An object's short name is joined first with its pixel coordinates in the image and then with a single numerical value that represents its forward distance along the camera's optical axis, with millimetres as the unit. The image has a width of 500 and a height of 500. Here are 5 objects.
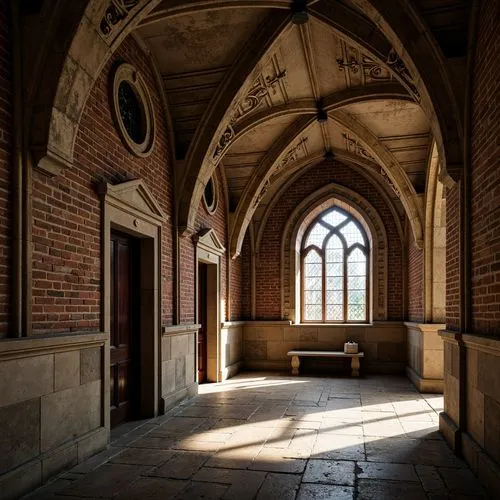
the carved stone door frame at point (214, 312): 8836
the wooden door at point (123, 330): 5492
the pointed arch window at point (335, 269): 10781
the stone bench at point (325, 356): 9531
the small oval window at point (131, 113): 5614
